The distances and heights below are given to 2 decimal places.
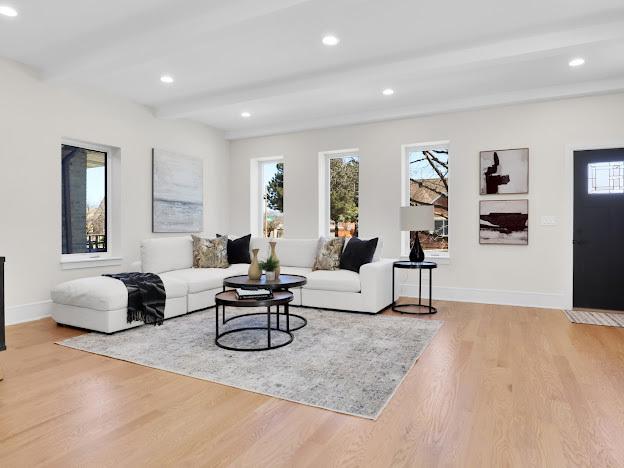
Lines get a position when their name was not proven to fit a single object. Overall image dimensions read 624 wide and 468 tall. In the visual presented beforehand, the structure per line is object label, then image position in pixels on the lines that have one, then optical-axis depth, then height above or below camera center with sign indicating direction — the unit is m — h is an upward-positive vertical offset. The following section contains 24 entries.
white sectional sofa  3.78 -0.59
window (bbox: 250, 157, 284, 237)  7.02 +0.58
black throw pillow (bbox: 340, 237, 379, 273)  4.89 -0.28
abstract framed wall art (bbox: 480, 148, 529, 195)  5.14 +0.74
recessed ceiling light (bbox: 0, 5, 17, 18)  3.18 +1.71
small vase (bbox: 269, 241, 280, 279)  3.91 -0.34
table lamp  4.89 +0.14
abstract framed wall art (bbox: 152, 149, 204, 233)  5.77 +0.56
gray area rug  2.49 -0.94
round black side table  4.77 -0.43
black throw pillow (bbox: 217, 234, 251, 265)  5.64 -0.28
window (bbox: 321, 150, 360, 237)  6.36 +0.59
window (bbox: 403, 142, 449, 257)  5.75 +0.63
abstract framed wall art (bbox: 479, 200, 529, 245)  5.15 +0.10
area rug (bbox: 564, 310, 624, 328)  4.21 -0.93
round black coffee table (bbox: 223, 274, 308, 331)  3.58 -0.47
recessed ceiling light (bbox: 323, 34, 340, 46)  3.61 +1.68
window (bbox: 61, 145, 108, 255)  4.87 +0.37
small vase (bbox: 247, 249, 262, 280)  3.87 -0.37
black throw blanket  3.89 -0.65
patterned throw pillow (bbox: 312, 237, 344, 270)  5.09 -0.31
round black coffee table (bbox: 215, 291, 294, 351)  3.22 -0.57
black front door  4.74 +0.01
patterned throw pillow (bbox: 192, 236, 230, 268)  5.32 -0.30
